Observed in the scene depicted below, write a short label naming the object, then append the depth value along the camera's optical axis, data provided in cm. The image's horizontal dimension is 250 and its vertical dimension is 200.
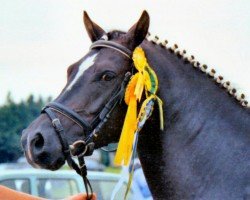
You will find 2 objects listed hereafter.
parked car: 1349
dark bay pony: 611
